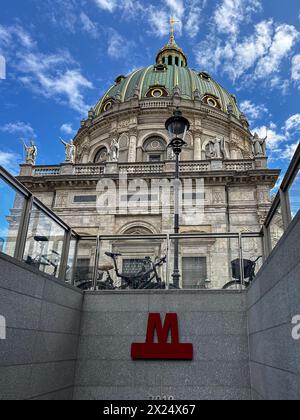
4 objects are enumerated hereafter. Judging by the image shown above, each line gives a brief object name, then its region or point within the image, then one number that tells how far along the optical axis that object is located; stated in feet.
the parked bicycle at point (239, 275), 24.45
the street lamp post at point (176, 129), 36.65
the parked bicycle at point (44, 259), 19.92
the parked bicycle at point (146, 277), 26.08
